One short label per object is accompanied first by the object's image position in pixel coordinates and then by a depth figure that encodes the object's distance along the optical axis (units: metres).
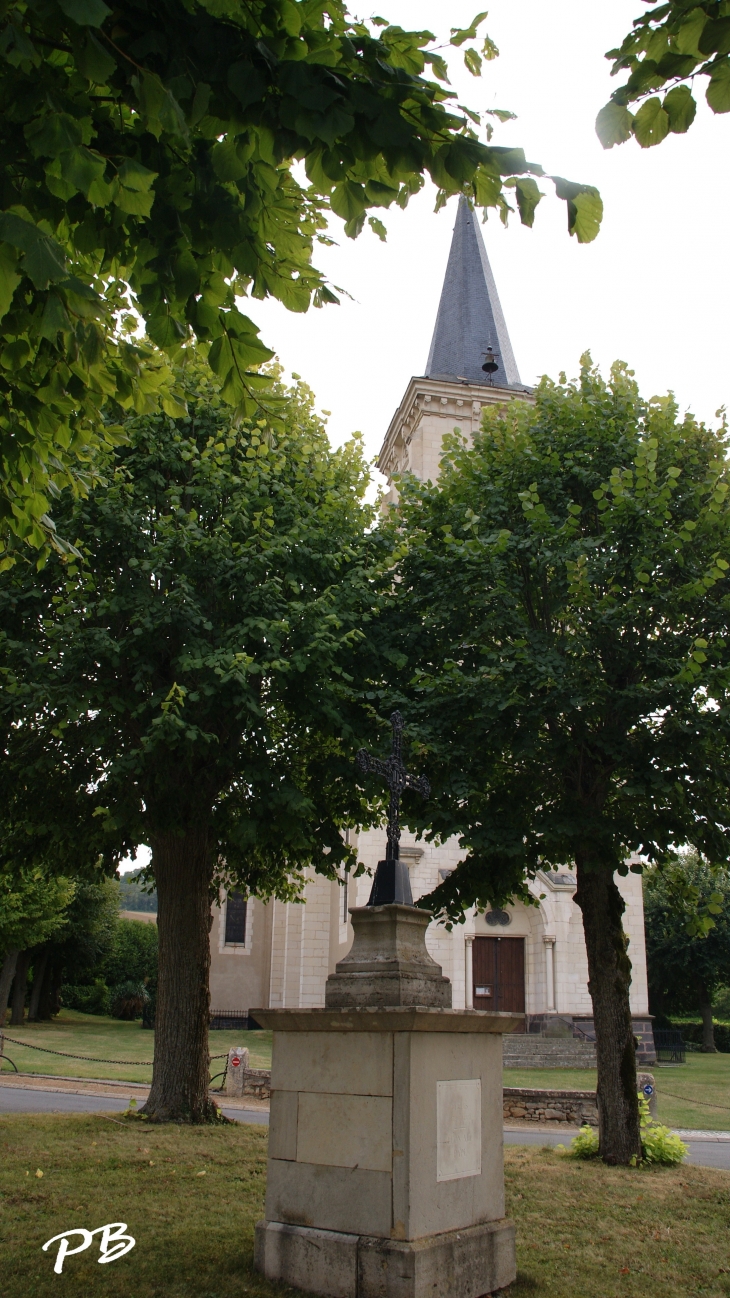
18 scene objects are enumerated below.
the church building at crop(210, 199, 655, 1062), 27.64
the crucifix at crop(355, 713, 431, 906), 6.77
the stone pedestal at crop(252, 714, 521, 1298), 5.67
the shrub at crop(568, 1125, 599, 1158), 11.18
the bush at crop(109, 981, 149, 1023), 42.06
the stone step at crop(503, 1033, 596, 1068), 25.34
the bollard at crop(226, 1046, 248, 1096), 18.17
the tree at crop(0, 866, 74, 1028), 29.98
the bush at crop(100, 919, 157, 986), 45.16
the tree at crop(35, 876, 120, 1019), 40.28
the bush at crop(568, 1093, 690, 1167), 10.83
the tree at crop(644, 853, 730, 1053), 40.00
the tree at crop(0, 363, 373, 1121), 10.87
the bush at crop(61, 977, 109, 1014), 44.50
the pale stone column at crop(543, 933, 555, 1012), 27.61
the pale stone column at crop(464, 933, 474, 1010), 27.17
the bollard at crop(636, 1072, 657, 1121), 14.57
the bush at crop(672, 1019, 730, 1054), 42.84
